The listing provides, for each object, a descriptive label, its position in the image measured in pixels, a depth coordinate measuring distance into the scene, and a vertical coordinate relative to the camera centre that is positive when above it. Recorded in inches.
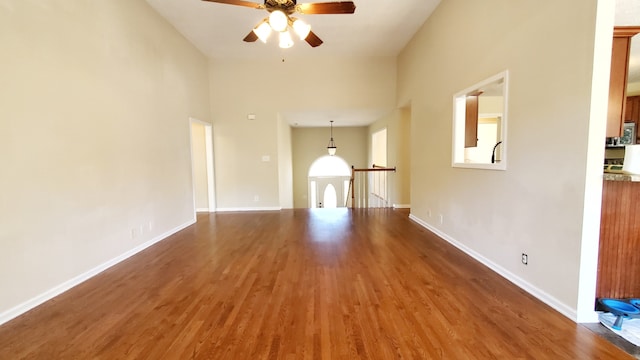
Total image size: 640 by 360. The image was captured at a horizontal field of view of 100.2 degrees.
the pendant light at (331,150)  359.6 +15.9
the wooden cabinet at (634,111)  204.5 +36.8
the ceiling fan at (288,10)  102.3 +60.1
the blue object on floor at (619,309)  75.2 -43.8
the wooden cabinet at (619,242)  82.0 -25.9
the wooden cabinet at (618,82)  84.9 +24.4
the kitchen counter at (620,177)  75.5 -5.3
